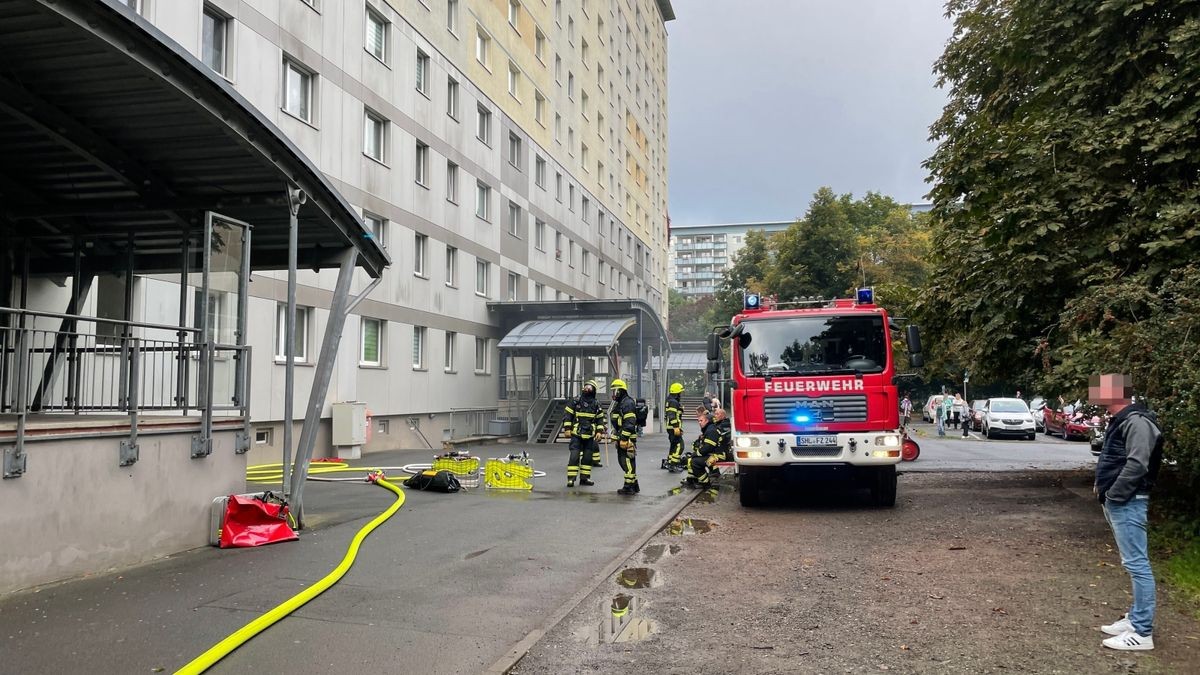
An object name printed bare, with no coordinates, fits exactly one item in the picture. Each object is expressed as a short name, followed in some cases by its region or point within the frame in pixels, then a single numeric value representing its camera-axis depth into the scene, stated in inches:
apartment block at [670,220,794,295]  6269.7
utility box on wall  753.0
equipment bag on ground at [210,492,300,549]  325.4
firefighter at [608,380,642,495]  510.3
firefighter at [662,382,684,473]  576.7
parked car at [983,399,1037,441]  1149.1
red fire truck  431.5
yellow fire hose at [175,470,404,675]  191.4
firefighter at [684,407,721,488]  548.4
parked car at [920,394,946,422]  1432.8
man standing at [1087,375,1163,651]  207.3
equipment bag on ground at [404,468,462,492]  504.1
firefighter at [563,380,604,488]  523.5
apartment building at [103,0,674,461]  689.0
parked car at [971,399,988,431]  1366.3
